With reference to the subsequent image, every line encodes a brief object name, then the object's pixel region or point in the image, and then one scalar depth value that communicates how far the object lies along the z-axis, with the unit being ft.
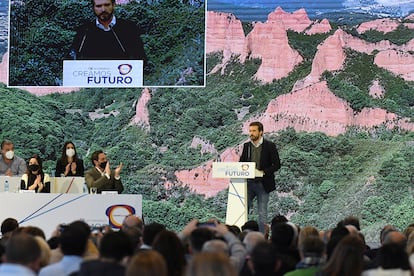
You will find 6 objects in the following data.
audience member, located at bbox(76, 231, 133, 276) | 28.91
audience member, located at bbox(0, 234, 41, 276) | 27.31
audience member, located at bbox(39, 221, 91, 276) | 29.88
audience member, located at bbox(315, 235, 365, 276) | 28.42
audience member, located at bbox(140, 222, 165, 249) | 34.04
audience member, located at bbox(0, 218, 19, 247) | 42.71
